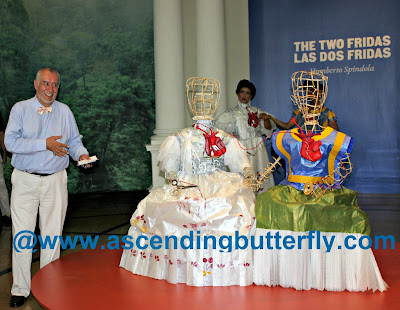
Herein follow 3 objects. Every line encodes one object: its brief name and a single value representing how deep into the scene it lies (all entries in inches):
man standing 155.5
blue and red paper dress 136.4
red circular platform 129.6
